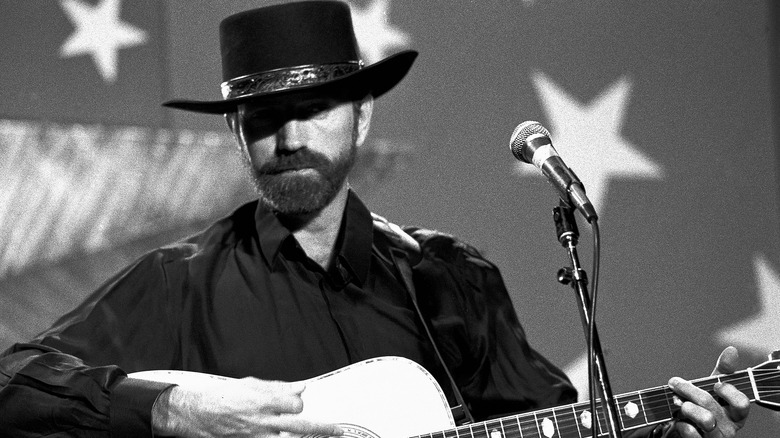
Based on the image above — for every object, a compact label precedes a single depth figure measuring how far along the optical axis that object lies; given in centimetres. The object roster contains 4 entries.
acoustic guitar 513
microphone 410
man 550
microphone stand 410
